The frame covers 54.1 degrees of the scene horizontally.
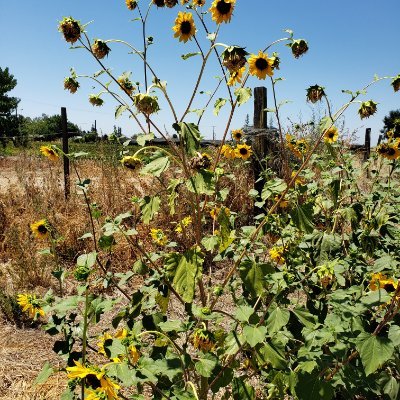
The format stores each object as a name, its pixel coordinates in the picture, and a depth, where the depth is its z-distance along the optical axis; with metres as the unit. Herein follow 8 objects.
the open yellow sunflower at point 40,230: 1.94
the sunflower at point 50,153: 1.90
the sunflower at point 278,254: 2.16
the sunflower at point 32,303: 1.47
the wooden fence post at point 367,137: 11.69
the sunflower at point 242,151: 3.40
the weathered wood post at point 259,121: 4.66
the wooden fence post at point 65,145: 5.32
